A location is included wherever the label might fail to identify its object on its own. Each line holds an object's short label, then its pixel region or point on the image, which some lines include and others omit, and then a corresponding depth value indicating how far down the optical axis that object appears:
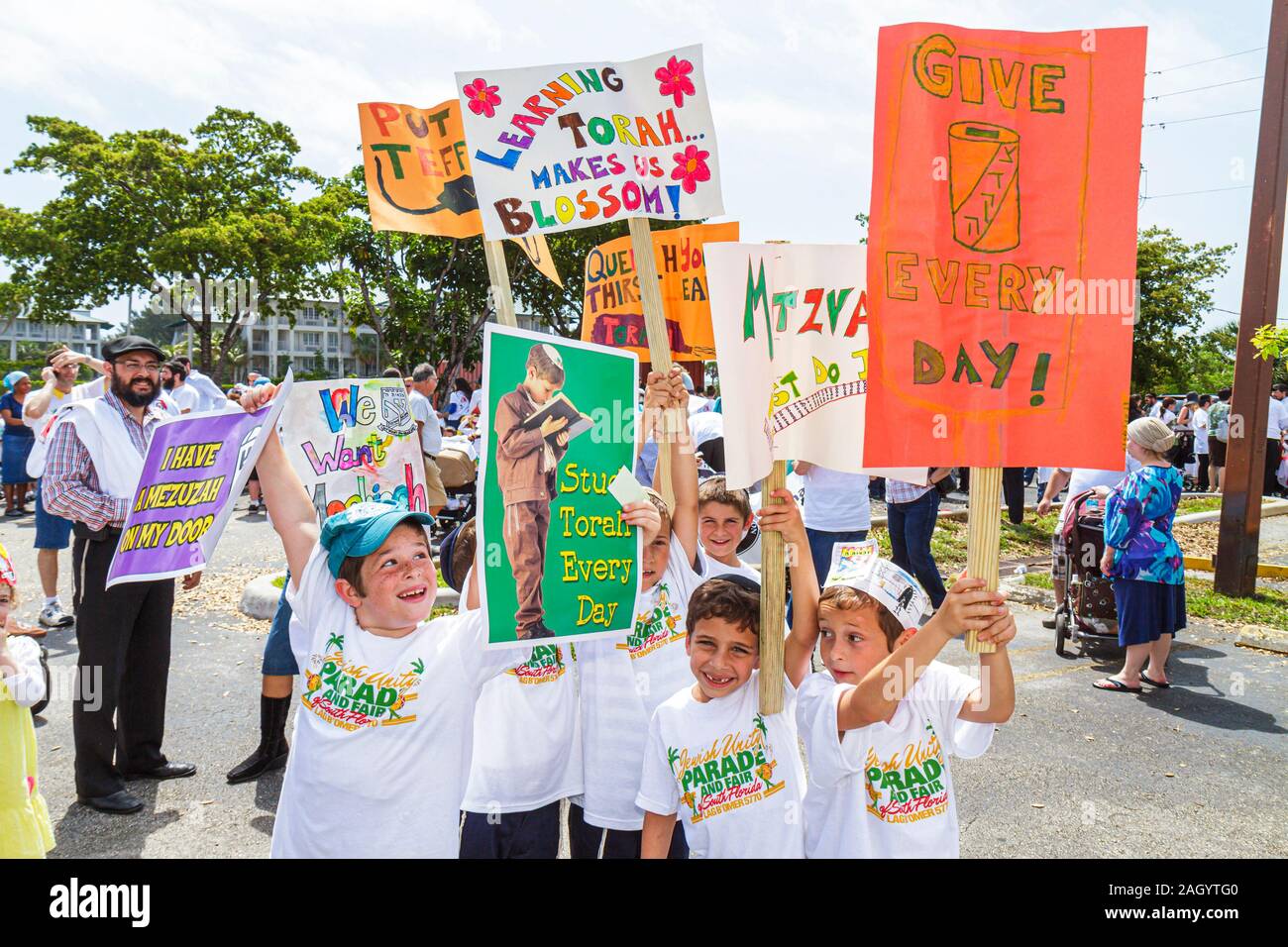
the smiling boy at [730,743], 2.73
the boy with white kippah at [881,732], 2.58
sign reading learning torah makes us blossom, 3.74
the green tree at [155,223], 27.72
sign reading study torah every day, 2.69
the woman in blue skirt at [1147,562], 6.23
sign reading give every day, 2.64
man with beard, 4.44
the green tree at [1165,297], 31.44
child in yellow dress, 2.77
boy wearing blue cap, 2.59
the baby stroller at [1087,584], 7.09
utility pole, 9.09
